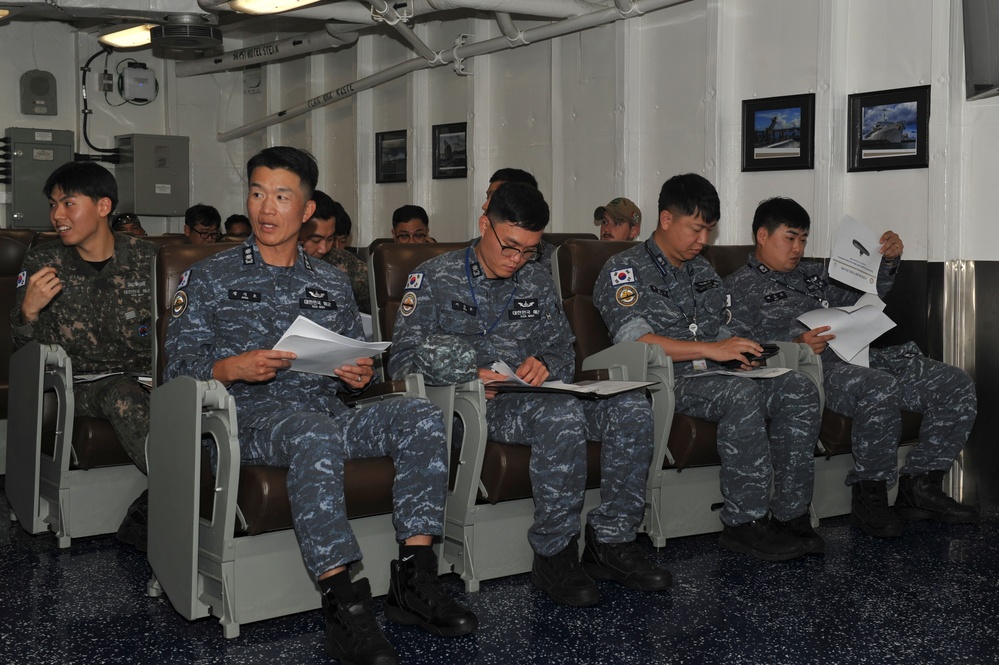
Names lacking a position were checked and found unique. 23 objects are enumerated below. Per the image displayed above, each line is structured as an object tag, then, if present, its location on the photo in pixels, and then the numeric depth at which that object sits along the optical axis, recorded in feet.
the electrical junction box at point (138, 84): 30.30
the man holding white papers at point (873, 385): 12.80
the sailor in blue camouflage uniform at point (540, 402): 9.94
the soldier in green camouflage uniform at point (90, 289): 11.85
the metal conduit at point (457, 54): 19.86
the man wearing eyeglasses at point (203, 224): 22.51
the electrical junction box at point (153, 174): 29.66
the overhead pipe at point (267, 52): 26.71
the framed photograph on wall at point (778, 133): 16.87
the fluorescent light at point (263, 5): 19.75
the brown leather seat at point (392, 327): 10.14
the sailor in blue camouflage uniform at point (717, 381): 11.53
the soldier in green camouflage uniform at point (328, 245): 14.14
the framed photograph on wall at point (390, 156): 26.76
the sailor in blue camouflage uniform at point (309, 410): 8.38
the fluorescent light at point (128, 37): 25.84
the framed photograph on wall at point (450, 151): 24.79
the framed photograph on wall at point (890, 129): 15.17
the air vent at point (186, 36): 22.57
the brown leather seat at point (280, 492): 8.67
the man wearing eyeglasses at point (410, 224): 19.90
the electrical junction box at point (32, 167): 28.12
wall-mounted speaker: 28.76
